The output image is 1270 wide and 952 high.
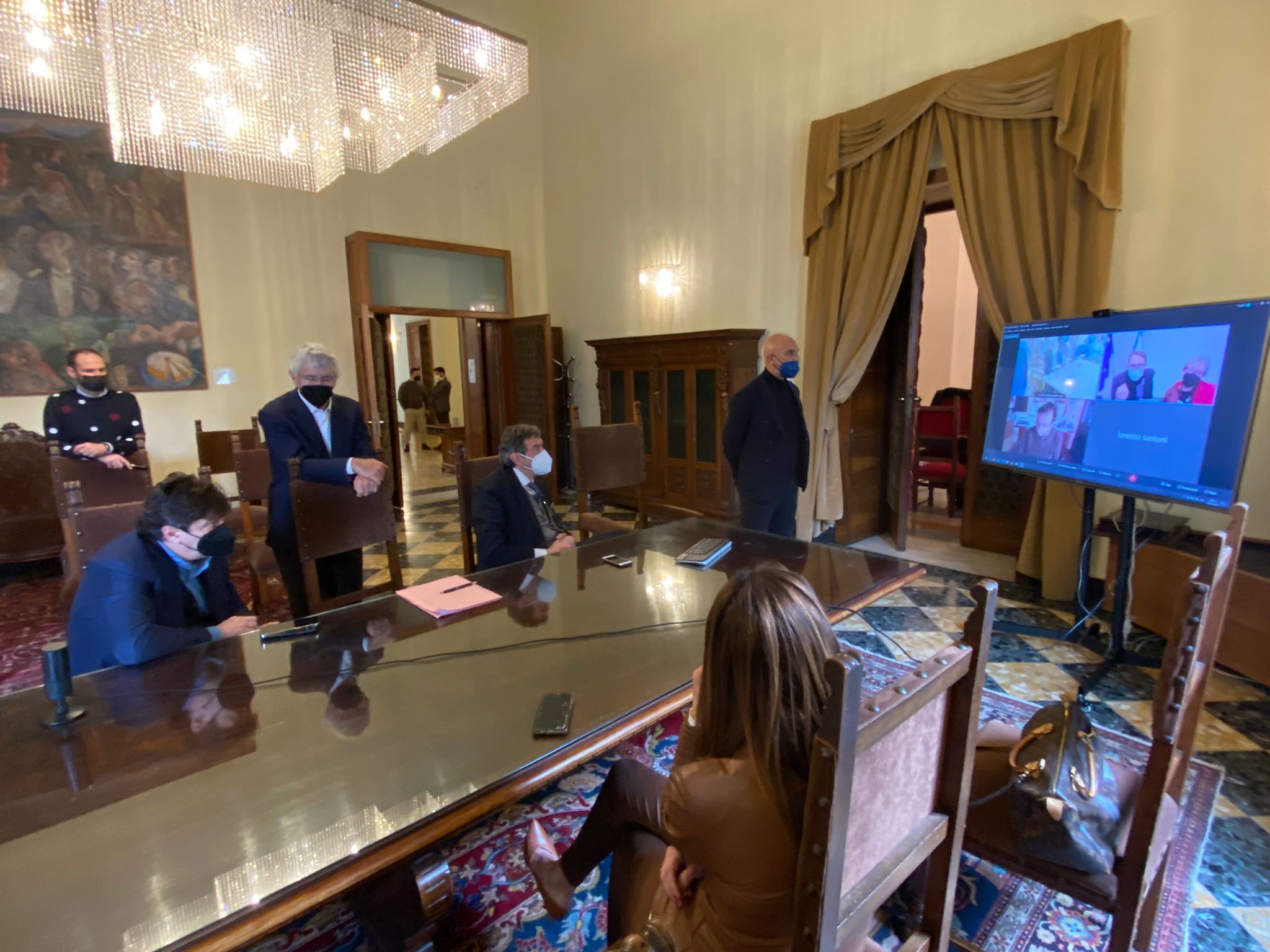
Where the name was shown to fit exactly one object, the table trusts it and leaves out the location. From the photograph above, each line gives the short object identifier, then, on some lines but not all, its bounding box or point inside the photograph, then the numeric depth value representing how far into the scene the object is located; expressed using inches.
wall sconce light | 211.3
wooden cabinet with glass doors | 184.7
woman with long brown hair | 30.4
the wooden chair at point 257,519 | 114.0
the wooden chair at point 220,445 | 165.9
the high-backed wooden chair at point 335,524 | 81.4
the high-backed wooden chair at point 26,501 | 152.0
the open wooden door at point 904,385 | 158.2
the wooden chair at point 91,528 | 73.7
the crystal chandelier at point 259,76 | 83.7
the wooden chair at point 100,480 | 118.5
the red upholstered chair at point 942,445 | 206.5
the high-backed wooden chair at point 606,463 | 116.0
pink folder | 66.2
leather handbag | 44.1
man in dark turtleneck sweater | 121.2
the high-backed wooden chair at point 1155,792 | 39.1
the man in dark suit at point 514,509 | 92.2
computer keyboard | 79.1
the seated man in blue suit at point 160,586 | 56.0
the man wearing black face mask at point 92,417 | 142.9
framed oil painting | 160.7
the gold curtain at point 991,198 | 118.4
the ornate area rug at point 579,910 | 55.9
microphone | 45.4
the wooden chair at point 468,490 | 100.0
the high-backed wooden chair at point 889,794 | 25.5
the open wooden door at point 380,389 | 208.7
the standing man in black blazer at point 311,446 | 94.2
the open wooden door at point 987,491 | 157.5
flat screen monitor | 82.0
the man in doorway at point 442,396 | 347.9
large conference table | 30.8
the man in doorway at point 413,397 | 362.3
